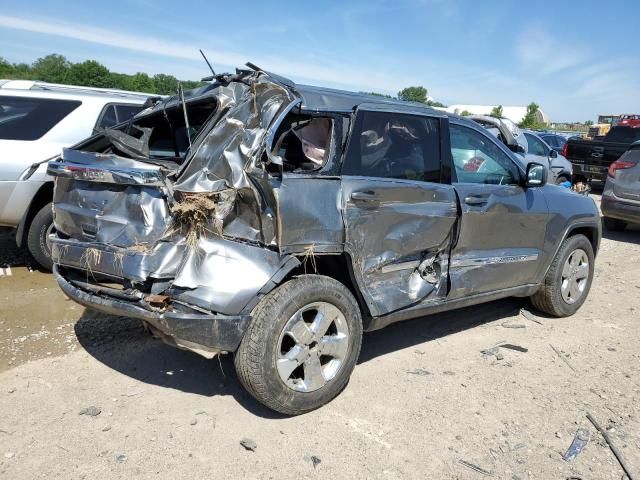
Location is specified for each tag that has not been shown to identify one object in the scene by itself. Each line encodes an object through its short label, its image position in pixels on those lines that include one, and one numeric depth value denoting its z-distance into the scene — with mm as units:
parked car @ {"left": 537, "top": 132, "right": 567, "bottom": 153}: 20453
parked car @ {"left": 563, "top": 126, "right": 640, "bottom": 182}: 13141
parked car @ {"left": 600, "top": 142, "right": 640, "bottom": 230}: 8680
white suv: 5414
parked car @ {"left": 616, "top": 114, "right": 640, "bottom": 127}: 26875
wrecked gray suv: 2941
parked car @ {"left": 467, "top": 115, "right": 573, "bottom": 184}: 12906
